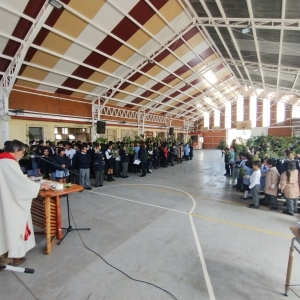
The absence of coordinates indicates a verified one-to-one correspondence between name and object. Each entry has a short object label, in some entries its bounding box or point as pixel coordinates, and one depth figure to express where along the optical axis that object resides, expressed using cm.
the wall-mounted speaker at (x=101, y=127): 1118
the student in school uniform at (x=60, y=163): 546
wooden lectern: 294
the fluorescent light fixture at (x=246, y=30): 680
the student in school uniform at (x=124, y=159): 805
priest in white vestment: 226
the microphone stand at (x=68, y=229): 321
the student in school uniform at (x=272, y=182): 435
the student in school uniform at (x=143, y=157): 851
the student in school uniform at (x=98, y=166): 636
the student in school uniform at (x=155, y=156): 1054
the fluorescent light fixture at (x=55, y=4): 547
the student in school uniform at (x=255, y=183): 454
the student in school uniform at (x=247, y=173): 527
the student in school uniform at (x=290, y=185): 407
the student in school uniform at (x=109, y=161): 743
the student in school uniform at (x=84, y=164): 578
